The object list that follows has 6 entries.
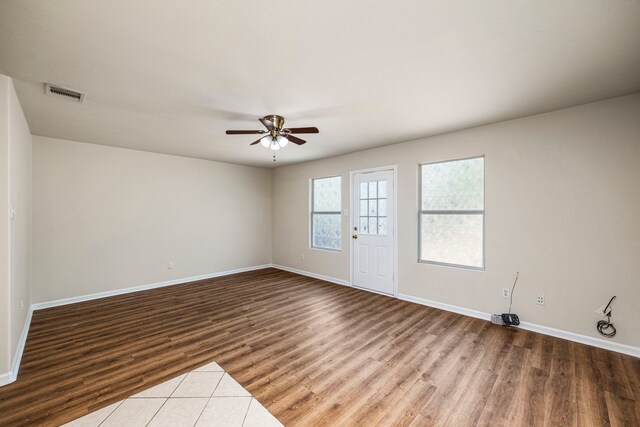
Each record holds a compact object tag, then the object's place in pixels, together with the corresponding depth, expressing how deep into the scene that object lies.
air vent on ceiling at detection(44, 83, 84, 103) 2.41
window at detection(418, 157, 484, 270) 3.62
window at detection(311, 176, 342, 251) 5.48
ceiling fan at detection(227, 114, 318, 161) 2.98
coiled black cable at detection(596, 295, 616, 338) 2.68
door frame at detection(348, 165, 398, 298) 4.37
